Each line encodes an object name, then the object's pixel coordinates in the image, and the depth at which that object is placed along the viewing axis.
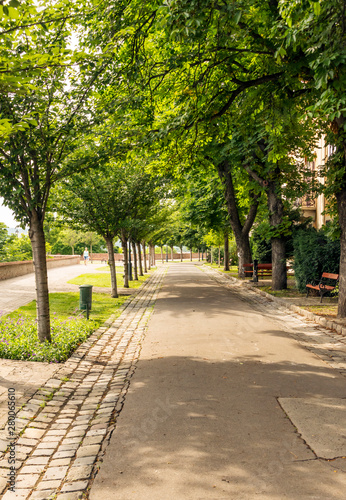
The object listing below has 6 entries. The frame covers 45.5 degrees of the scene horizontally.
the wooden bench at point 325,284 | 12.82
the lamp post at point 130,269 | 24.79
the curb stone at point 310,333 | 7.00
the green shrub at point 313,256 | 14.35
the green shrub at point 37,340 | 6.80
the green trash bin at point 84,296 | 11.25
